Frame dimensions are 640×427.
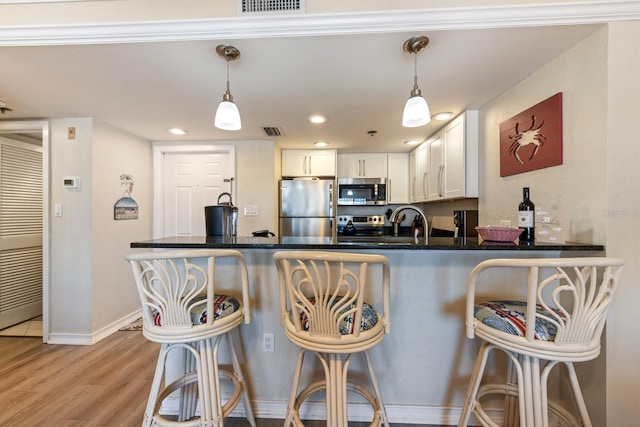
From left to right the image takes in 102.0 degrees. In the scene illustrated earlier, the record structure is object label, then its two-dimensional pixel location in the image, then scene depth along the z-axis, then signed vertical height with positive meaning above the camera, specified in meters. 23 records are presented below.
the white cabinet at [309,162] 3.47 +0.68
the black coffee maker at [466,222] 2.29 -0.08
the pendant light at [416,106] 1.27 +0.53
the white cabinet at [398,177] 3.69 +0.51
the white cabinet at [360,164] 3.71 +0.70
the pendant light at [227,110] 1.34 +0.53
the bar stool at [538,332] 0.87 -0.44
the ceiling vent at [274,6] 1.25 +1.00
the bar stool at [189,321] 1.05 -0.47
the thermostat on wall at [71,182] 2.35 +0.27
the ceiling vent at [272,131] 2.66 +0.87
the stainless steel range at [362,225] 3.85 -0.18
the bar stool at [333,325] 0.92 -0.45
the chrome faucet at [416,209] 1.44 -0.04
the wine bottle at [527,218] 1.43 -0.03
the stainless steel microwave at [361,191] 3.62 +0.31
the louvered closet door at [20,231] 2.58 -0.20
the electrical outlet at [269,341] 1.47 -0.73
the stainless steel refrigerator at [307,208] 3.30 +0.06
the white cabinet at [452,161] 2.20 +0.50
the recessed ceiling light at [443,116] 2.27 +0.87
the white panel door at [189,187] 3.22 +0.32
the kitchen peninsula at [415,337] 1.41 -0.68
